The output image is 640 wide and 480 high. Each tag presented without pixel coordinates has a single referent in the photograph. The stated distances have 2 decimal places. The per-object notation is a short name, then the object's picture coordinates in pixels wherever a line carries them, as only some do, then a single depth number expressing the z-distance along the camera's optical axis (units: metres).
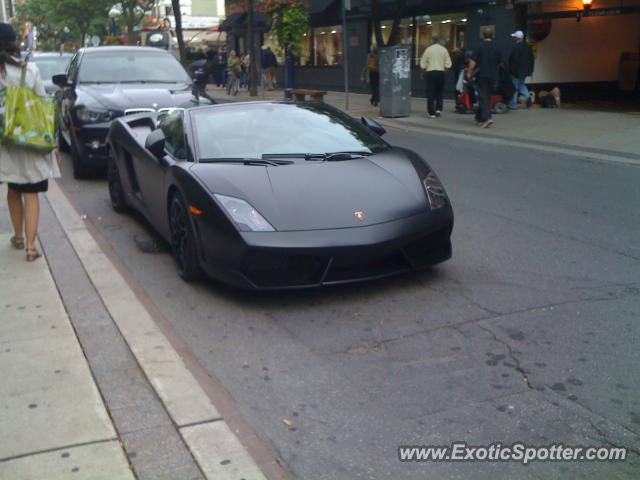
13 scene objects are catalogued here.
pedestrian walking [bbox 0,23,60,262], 6.21
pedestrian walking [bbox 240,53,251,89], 32.34
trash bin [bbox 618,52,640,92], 21.31
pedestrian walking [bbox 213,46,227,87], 36.19
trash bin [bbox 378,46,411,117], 17.83
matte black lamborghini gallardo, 5.10
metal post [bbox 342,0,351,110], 18.59
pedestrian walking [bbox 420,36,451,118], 17.66
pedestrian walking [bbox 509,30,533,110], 17.53
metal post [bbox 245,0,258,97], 27.24
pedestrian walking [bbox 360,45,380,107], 21.27
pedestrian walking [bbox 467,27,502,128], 15.62
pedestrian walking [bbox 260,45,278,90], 30.30
